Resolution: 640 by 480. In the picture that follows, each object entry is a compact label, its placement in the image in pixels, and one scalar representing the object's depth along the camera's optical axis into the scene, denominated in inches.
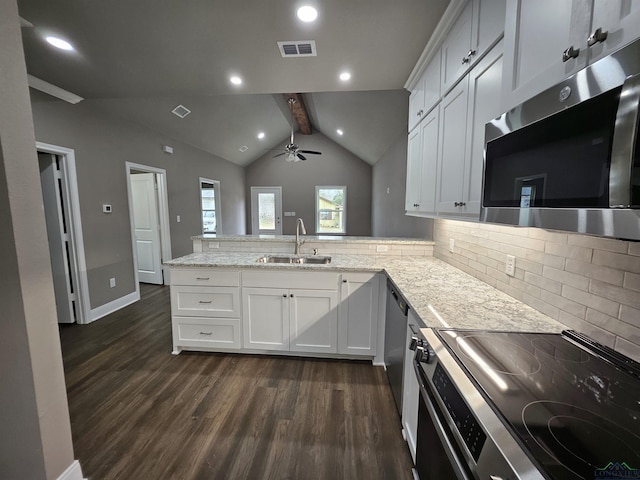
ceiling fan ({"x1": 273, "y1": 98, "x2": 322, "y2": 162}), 205.0
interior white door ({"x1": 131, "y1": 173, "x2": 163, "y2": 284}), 177.5
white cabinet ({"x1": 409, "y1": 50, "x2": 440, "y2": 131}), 72.8
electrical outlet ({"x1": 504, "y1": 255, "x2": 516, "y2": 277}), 59.5
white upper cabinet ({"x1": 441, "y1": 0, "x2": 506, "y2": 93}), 46.3
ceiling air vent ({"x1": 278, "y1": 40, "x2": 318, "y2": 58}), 75.5
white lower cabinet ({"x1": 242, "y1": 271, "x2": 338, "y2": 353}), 90.7
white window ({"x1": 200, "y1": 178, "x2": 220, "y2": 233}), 258.7
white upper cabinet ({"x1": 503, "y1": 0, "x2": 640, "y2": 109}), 24.2
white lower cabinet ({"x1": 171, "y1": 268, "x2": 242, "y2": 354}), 94.2
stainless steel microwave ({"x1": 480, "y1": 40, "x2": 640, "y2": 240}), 21.2
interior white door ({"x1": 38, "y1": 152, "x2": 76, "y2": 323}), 117.5
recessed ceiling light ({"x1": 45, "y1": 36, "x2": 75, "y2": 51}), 74.9
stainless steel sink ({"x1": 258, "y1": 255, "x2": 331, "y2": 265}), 107.4
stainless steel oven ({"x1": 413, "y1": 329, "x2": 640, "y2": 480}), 22.2
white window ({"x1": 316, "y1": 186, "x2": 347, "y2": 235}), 323.3
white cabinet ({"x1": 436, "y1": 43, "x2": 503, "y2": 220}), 47.6
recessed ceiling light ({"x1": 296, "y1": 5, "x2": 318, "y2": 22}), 62.2
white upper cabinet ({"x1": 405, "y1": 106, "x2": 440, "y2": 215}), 74.0
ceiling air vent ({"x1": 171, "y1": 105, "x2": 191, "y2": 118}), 159.7
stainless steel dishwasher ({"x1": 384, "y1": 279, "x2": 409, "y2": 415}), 65.3
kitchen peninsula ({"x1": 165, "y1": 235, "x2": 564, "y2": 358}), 89.3
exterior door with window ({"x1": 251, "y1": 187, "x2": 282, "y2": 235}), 332.2
